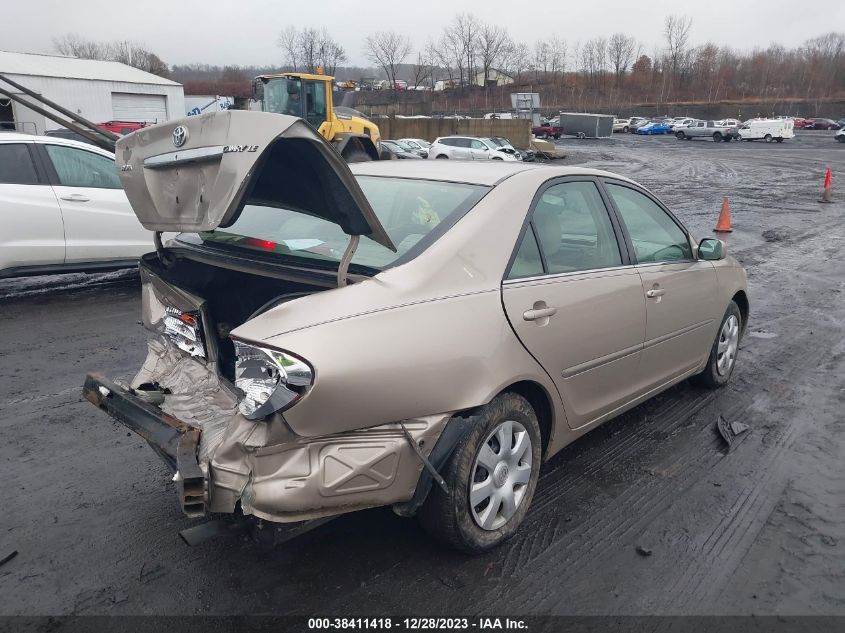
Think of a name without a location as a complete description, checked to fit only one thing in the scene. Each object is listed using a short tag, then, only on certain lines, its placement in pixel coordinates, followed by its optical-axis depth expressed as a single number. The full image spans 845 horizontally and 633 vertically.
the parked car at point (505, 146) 34.46
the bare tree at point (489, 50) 103.00
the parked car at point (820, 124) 68.31
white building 39.62
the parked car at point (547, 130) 59.56
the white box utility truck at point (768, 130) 51.91
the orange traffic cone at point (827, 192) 18.66
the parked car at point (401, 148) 30.61
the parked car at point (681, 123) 60.20
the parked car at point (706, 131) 55.31
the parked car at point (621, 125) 74.88
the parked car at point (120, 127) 24.55
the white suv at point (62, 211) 6.68
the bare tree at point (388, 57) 102.25
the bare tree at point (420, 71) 103.48
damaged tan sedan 2.42
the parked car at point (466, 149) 32.84
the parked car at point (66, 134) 19.38
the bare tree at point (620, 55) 113.91
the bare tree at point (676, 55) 109.62
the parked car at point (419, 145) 33.98
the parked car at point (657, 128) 67.56
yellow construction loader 19.09
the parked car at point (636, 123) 71.19
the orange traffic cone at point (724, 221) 13.18
